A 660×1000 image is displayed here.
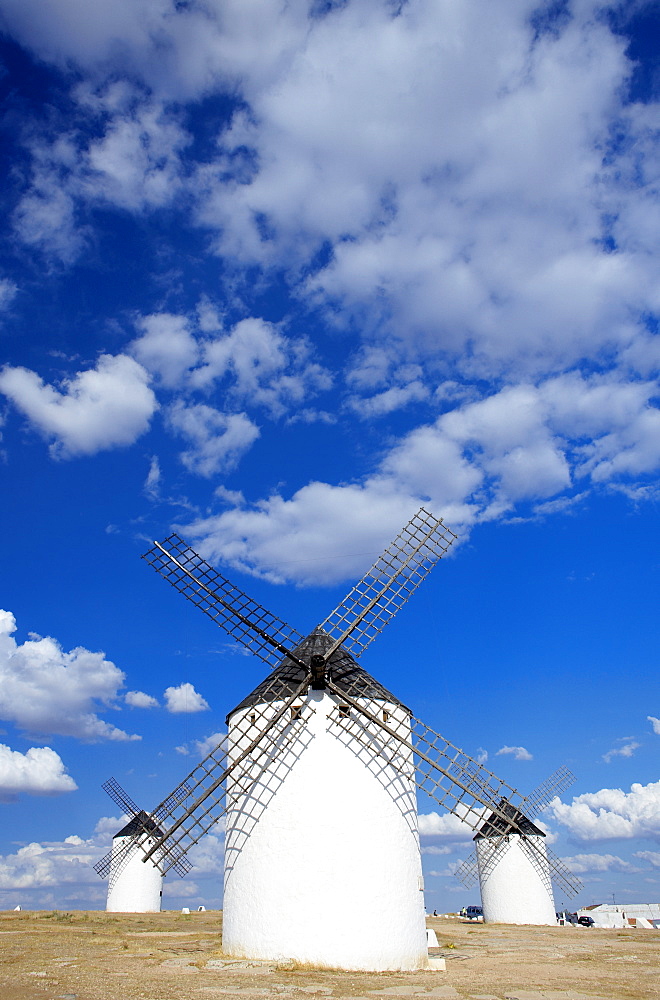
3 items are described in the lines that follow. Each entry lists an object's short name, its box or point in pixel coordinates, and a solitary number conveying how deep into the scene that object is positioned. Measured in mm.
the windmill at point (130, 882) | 40219
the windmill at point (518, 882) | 33281
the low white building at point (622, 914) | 49434
